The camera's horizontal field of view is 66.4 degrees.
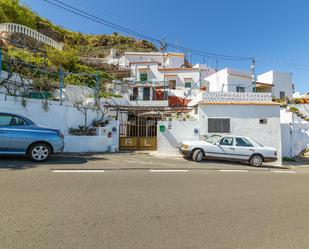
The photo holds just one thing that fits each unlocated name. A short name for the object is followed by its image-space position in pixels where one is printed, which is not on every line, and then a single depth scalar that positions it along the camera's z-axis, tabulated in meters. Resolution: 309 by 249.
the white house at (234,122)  14.77
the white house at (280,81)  38.19
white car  12.38
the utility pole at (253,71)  34.38
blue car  8.57
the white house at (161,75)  30.42
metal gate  15.41
